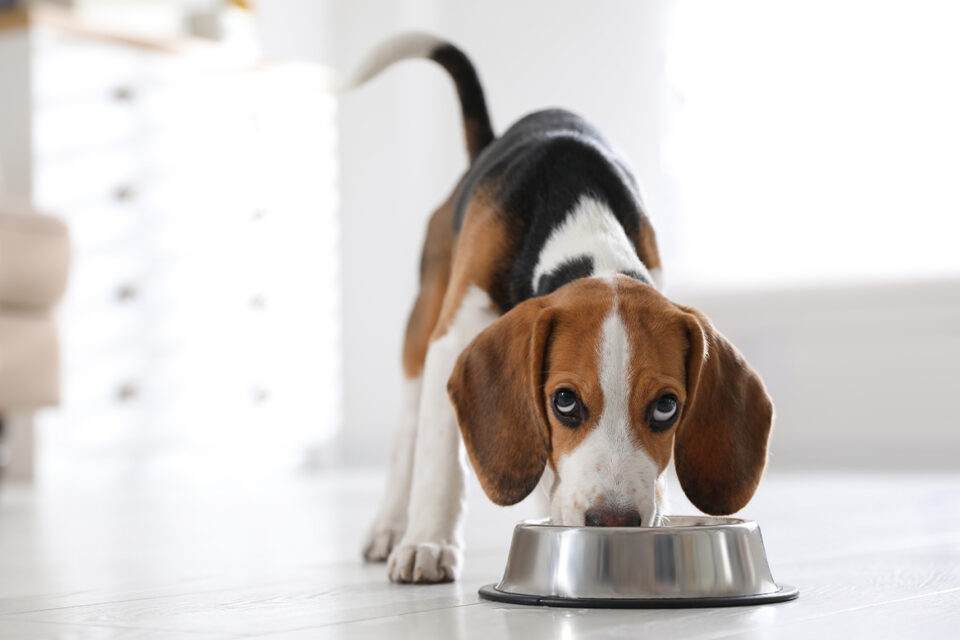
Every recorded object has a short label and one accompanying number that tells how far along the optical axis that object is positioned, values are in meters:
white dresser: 5.14
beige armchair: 3.37
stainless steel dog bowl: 1.60
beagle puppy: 1.63
